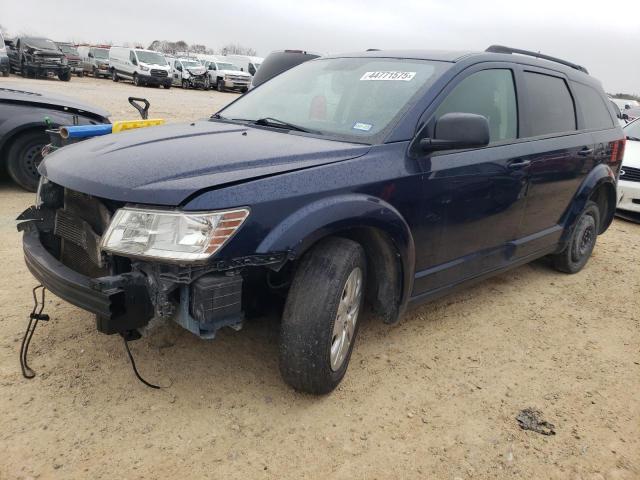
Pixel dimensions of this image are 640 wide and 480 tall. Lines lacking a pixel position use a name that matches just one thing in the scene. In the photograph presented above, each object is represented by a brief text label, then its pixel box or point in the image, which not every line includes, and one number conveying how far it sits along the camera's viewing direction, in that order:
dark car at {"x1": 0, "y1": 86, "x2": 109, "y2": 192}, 5.88
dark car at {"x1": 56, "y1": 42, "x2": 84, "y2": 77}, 30.73
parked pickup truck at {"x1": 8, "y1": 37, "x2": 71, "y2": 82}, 24.58
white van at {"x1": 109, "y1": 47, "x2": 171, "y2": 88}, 27.55
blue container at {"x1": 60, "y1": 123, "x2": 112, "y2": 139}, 3.40
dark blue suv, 2.23
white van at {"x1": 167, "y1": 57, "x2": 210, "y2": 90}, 29.99
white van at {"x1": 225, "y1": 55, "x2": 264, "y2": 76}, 33.22
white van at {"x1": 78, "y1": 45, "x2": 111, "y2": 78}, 32.25
